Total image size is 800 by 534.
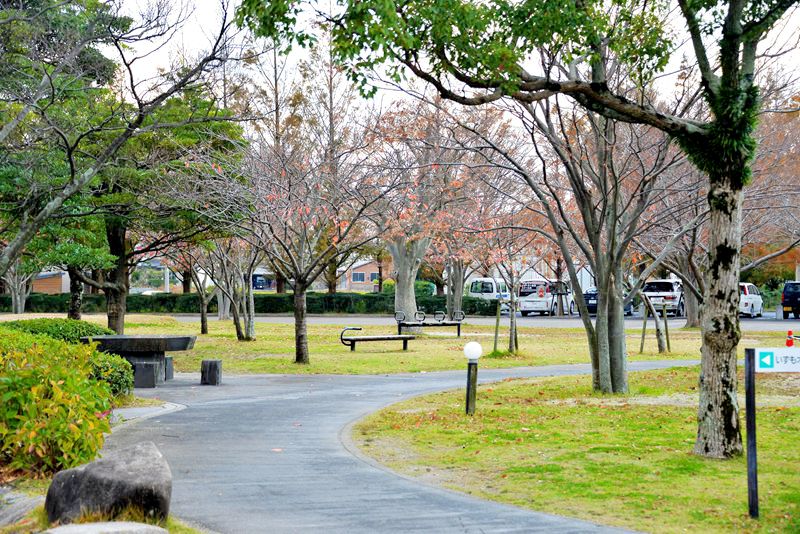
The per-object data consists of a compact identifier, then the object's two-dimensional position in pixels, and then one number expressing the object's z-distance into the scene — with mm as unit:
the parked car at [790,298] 42531
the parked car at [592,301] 46062
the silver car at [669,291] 44781
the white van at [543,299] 49031
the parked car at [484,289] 53641
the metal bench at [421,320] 27797
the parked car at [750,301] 43531
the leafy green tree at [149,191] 19281
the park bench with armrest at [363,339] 24062
